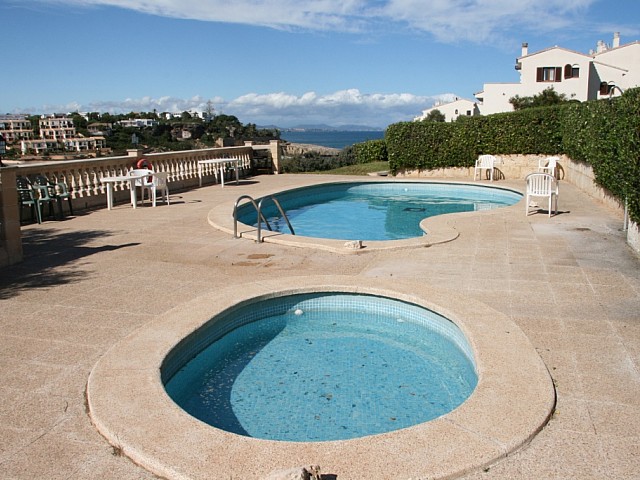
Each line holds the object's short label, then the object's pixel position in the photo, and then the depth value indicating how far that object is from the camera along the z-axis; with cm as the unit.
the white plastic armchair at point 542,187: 1170
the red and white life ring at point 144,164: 1555
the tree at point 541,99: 5516
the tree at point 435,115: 8419
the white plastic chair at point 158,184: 1436
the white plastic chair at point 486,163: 1998
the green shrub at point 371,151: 2827
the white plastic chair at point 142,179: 1466
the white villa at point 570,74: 5641
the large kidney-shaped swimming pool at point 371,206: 1339
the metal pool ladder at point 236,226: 951
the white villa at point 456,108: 8219
